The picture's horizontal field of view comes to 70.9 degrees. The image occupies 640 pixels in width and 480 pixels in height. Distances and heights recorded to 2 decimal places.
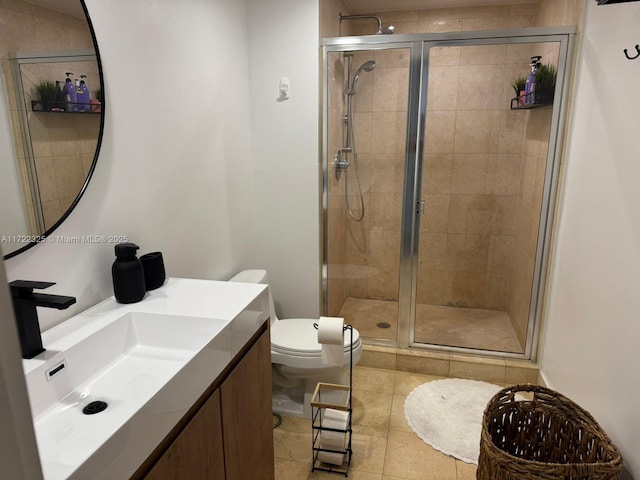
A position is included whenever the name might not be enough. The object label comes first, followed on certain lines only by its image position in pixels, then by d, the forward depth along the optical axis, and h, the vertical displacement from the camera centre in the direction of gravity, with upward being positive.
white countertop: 0.90 -0.61
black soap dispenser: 1.51 -0.47
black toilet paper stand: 2.13 -1.37
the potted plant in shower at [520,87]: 2.73 +0.24
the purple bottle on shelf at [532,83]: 2.61 +0.26
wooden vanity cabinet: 1.12 -0.88
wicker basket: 1.44 -1.13
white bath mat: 2.28 -1.56
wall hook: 1.54 +0.25
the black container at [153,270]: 1.65 -0.50
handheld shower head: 2.84 +0.37
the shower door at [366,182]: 2.82 -0.34
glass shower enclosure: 2.67 -0.36
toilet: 2.31 -1.17
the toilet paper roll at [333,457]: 2.13 -1.51
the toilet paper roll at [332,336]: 2.09 -0.94
